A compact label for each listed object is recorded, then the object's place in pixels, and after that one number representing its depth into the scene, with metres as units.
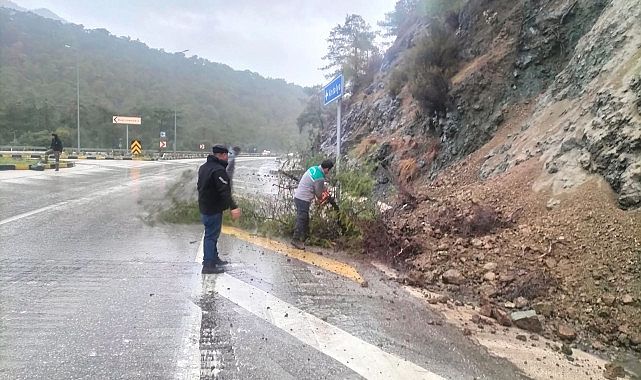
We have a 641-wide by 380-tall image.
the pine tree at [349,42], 44.03
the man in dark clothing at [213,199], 5.55
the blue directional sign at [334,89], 8.30
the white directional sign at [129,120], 40.10
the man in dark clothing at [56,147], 19.69
